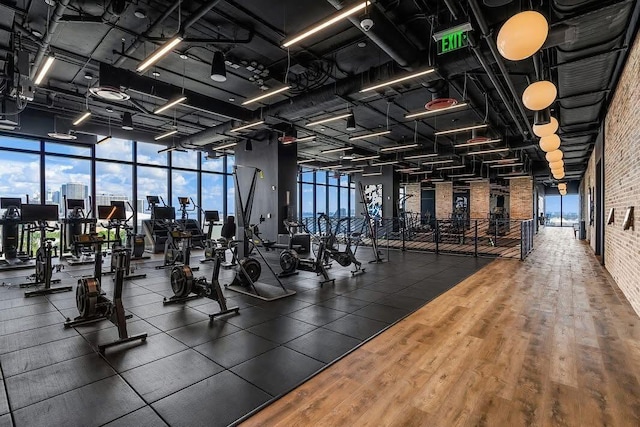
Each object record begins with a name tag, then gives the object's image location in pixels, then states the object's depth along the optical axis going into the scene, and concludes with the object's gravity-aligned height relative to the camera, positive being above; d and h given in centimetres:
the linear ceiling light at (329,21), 359 +234
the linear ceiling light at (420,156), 1285 +242
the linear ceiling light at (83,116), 778 +249
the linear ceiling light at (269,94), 604 +238
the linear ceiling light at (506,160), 1252 +210
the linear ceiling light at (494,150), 1087 +216
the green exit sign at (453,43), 479 +265
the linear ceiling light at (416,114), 714 +228
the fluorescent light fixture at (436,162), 1449 +241
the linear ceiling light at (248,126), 860 +247
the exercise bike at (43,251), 528 -66
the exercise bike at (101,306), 329 -107
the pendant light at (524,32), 227 +132
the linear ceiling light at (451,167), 1615 +238
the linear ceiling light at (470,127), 814 +224
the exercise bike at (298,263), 617 -103
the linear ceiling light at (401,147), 1046 +223
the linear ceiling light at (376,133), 911 +233
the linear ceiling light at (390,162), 1446 +233
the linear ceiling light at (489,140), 827 +198
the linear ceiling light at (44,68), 473 +231
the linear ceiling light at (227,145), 1163 +256
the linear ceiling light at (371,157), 1359 +246
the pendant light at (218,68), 509 +236
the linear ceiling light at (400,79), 518 +233
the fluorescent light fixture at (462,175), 1758 +214
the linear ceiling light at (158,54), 425 +236
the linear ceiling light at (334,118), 753 +234
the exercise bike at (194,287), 418 -106
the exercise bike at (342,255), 696 -96
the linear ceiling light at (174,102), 684 +248
